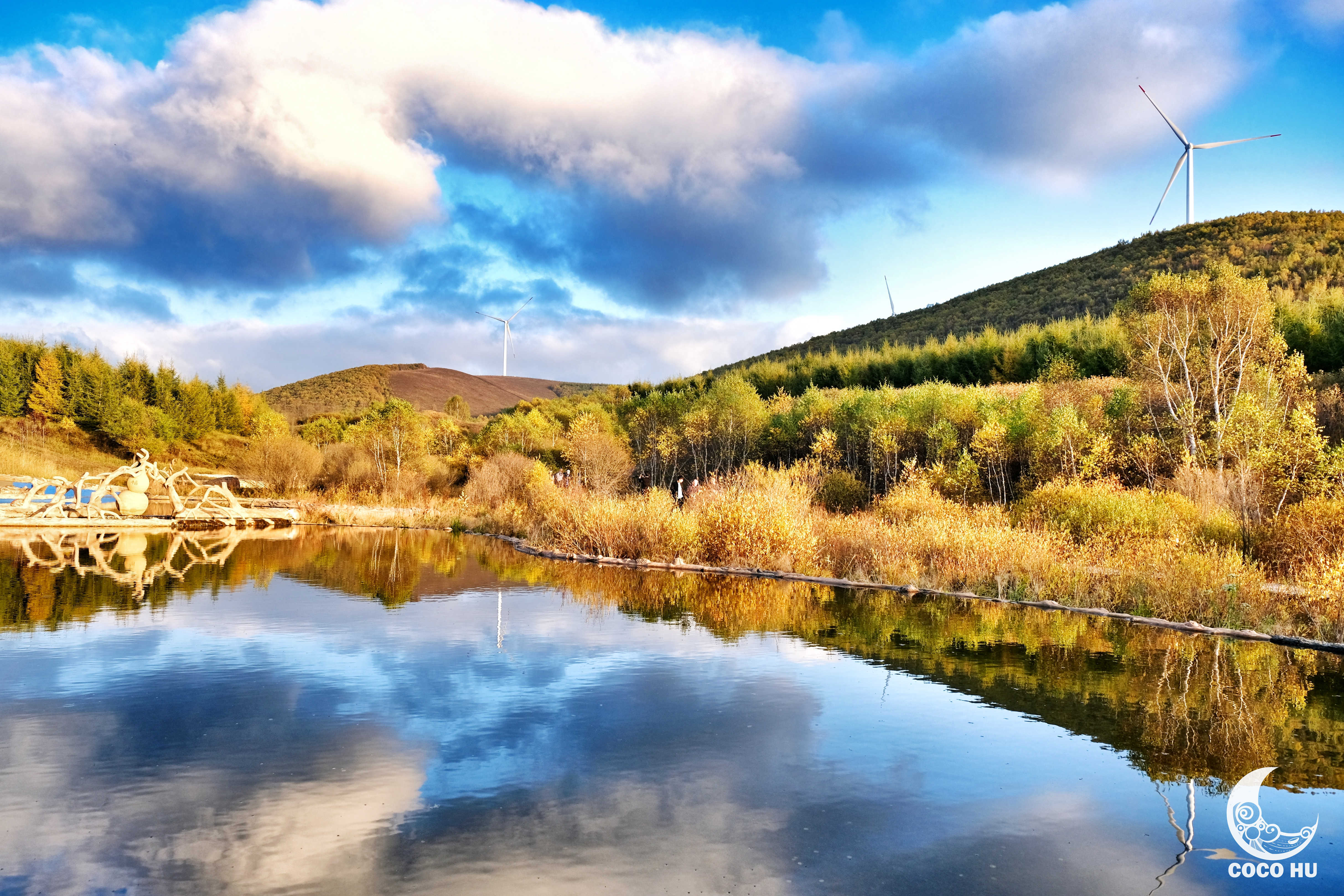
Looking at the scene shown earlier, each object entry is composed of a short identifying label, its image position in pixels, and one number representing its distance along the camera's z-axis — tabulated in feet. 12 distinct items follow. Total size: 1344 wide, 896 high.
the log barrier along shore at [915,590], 41.78
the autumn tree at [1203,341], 88.63
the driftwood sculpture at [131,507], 100.37
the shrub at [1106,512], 60.44
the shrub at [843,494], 97.86
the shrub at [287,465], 150.51
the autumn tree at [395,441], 147.13
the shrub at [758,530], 66.28
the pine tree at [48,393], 212.23
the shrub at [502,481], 122.72
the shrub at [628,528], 72.08
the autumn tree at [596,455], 121.90
